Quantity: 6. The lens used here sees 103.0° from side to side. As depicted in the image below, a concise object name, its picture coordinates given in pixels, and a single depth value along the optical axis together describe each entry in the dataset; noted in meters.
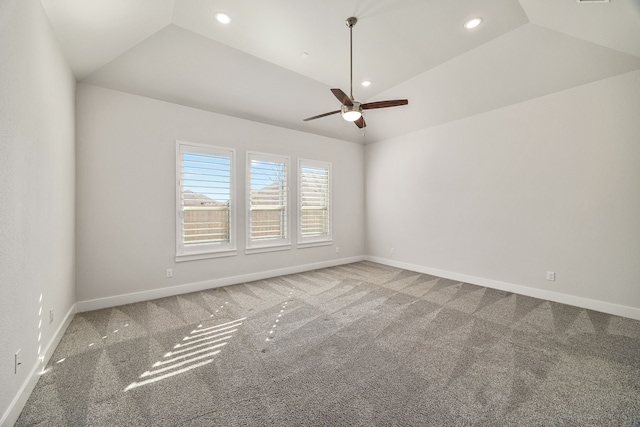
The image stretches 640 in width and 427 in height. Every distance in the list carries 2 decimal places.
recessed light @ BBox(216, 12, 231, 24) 2.62
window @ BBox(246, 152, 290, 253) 4.64
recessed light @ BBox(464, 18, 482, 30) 2.70
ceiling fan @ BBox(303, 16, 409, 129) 2.64
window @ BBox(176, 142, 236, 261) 3.94
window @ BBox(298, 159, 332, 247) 5.34
